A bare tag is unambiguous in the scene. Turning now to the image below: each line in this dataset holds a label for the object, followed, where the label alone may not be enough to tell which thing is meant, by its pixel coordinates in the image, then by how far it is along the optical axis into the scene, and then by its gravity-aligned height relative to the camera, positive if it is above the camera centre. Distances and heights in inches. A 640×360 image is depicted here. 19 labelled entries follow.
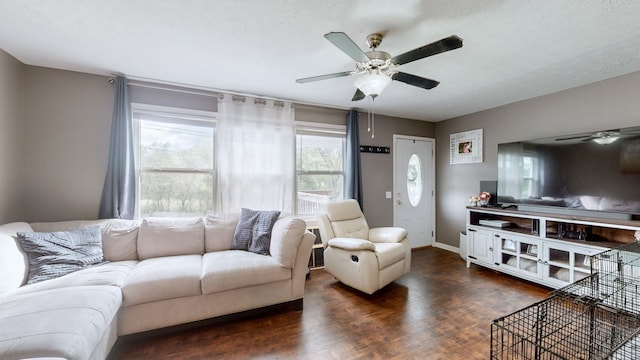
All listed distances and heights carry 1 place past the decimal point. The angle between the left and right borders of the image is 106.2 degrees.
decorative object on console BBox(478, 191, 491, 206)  139.8 -10.3
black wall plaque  157.0 +21.0
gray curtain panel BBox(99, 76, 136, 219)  102.2 +6.1
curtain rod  107.9 +44.9
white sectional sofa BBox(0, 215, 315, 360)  49.3 -29.7
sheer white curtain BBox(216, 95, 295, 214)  121.7 +13.8
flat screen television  93.0 +2.8
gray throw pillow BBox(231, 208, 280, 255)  99.4 -21.9
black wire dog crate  49.9 -32.1
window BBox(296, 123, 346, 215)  142.8 +9.2
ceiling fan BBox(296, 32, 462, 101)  57.4 +33.5
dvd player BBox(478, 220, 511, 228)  126.4 -22.9
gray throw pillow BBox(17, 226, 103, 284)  72.7 -23.2
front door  169.6 -5.0
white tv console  96.9 -28.4
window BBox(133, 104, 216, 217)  112.3 +9.4
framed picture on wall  153.5 +22.5
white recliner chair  99.9 -30.9
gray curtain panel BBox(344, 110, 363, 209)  148.9 +10.2
